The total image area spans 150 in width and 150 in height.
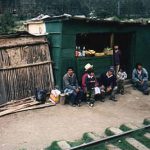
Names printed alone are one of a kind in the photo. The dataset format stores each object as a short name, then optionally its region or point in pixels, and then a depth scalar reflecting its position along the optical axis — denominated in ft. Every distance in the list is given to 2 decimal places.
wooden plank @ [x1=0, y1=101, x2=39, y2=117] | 22.72
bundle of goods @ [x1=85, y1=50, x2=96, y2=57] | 28.22
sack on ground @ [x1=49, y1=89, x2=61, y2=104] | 25.35
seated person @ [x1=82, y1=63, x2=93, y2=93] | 25.81
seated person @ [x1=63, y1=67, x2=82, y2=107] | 25.07
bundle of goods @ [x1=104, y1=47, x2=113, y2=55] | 29.66
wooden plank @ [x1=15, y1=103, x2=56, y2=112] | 23.77
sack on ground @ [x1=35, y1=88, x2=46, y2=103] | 24.92
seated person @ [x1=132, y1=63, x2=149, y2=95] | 29.56
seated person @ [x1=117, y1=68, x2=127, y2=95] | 28.55
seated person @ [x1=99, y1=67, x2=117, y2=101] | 27.29
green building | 26.41
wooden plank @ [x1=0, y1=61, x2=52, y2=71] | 24.42
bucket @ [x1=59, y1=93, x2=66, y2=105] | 25.21
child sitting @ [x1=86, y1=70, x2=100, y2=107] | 25.48
